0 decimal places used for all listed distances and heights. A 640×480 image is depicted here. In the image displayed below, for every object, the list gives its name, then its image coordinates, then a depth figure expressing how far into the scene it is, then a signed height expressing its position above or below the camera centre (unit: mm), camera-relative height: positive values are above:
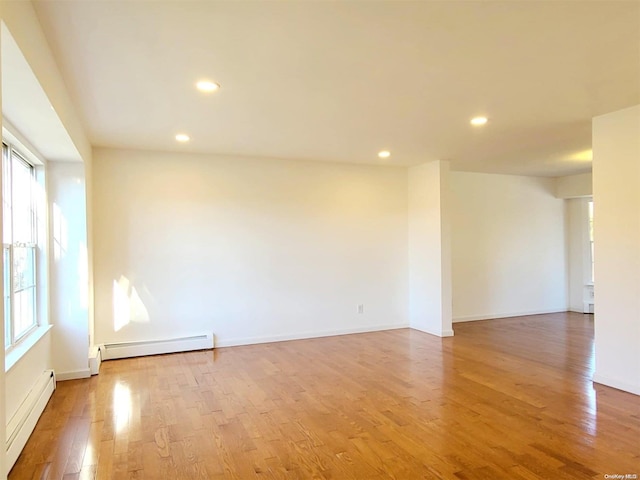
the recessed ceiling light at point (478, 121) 3801 +1061
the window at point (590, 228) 7410 +119
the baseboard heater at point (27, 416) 2510 -1150
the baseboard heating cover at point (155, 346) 4738 -1190
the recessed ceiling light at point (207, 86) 2891 +1087
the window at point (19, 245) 3055 +7
